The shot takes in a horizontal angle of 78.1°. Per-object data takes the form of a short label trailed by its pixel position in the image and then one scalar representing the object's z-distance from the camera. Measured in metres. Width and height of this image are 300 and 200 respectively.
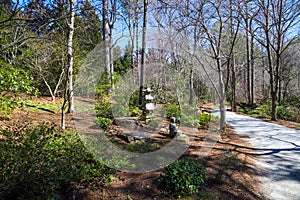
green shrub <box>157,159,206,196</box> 2.54
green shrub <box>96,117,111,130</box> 5.02
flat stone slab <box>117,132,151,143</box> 4.24
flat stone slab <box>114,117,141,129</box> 5.55
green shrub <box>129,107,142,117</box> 6.71
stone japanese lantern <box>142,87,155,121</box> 6.70
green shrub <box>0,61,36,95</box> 2.43
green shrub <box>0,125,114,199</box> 2.10
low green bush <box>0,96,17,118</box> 2.53
